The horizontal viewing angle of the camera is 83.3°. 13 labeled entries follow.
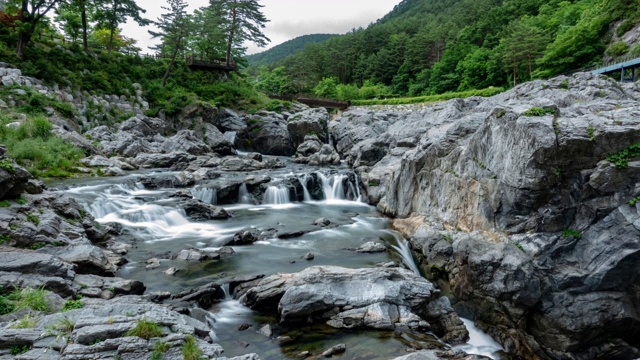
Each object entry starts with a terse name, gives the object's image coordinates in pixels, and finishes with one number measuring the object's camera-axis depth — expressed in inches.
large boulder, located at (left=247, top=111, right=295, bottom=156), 1625.2
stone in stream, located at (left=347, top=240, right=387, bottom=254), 566.3
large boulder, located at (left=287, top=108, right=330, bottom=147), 1610.5
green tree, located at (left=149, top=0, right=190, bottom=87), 1694.1
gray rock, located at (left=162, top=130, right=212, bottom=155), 1275.8
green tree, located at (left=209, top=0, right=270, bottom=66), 1956.2
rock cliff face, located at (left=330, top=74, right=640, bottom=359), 364.8
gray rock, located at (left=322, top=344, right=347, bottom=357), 313.4
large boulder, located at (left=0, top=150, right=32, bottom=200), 418.9
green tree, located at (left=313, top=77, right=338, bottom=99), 2781.7
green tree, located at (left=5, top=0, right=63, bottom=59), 1213.1
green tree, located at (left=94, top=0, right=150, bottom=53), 1600.6
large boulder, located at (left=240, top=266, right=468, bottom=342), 359.6
